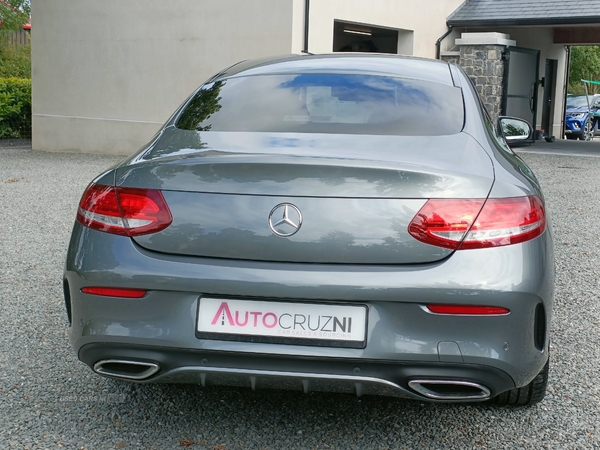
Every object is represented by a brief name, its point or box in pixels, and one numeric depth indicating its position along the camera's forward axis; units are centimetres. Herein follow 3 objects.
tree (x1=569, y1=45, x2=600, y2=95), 4322
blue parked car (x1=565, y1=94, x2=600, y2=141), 2539
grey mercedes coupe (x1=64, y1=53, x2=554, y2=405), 252
